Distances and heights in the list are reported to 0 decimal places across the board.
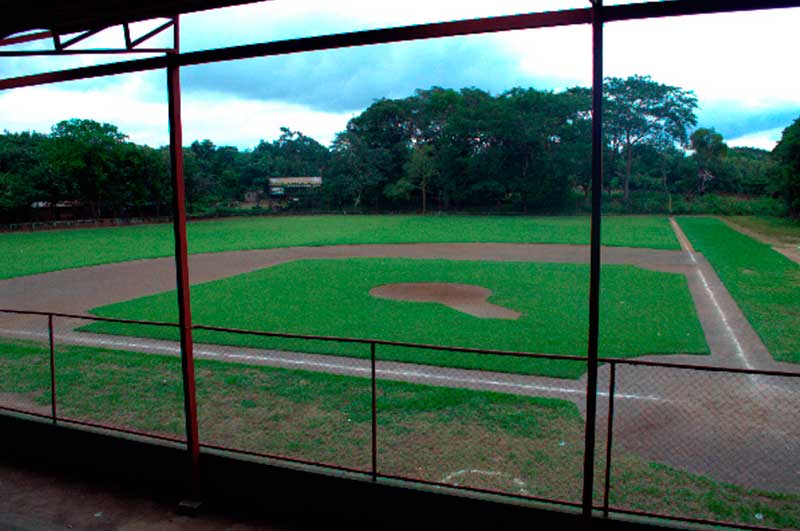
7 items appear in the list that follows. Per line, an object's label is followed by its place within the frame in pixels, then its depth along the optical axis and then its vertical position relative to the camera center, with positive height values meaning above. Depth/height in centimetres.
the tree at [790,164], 4872 +273
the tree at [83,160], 5319 +413
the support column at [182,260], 616 -57
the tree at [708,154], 7219 +548
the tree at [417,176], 7100 +306
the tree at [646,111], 7394 +1064
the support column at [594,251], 449 -40
